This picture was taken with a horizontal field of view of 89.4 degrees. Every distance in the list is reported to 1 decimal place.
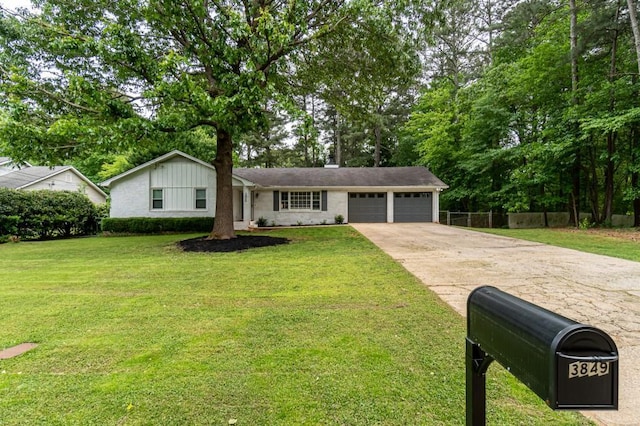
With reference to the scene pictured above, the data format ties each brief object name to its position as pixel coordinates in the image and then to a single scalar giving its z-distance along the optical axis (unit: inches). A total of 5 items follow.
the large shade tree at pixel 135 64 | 319.0
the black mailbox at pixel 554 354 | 33.4
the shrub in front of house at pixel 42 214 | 514.6
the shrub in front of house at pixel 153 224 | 595.5
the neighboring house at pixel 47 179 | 795.4
